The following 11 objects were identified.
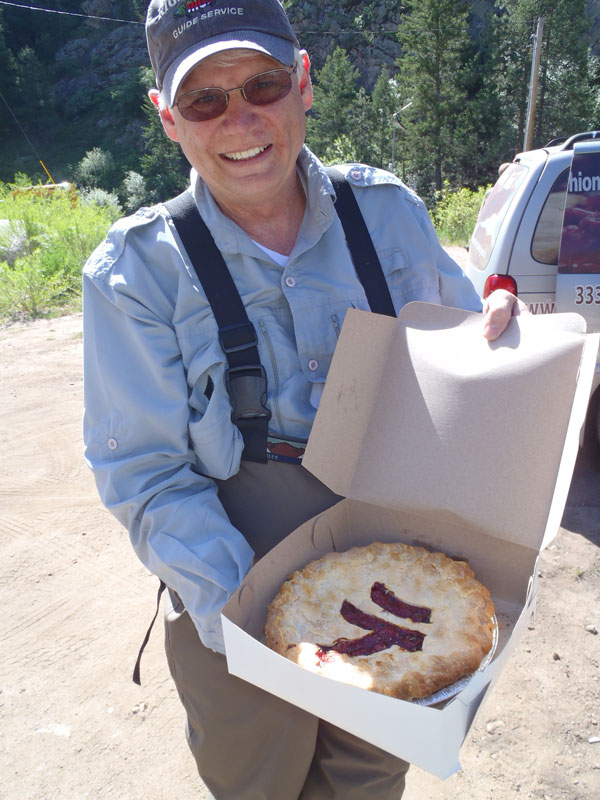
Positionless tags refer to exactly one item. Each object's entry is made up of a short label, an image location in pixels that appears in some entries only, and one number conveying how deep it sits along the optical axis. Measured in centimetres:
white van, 394
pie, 128
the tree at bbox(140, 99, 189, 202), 5038
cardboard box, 127
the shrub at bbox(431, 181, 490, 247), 1647
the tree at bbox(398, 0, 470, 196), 4000
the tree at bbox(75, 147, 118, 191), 5347
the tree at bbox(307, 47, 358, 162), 4722
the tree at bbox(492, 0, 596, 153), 3656
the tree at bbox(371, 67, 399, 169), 4425
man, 139
